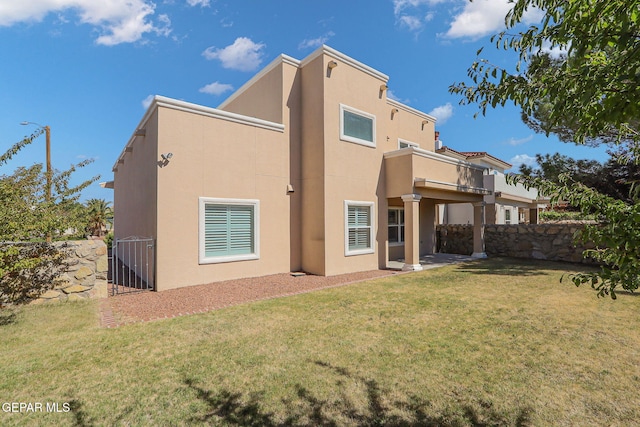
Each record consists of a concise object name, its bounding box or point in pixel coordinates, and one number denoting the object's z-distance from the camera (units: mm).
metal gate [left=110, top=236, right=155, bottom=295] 9695
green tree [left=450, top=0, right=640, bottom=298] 1879
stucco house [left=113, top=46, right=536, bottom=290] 9914
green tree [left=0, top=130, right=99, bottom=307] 6589
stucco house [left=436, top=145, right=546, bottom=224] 21044
